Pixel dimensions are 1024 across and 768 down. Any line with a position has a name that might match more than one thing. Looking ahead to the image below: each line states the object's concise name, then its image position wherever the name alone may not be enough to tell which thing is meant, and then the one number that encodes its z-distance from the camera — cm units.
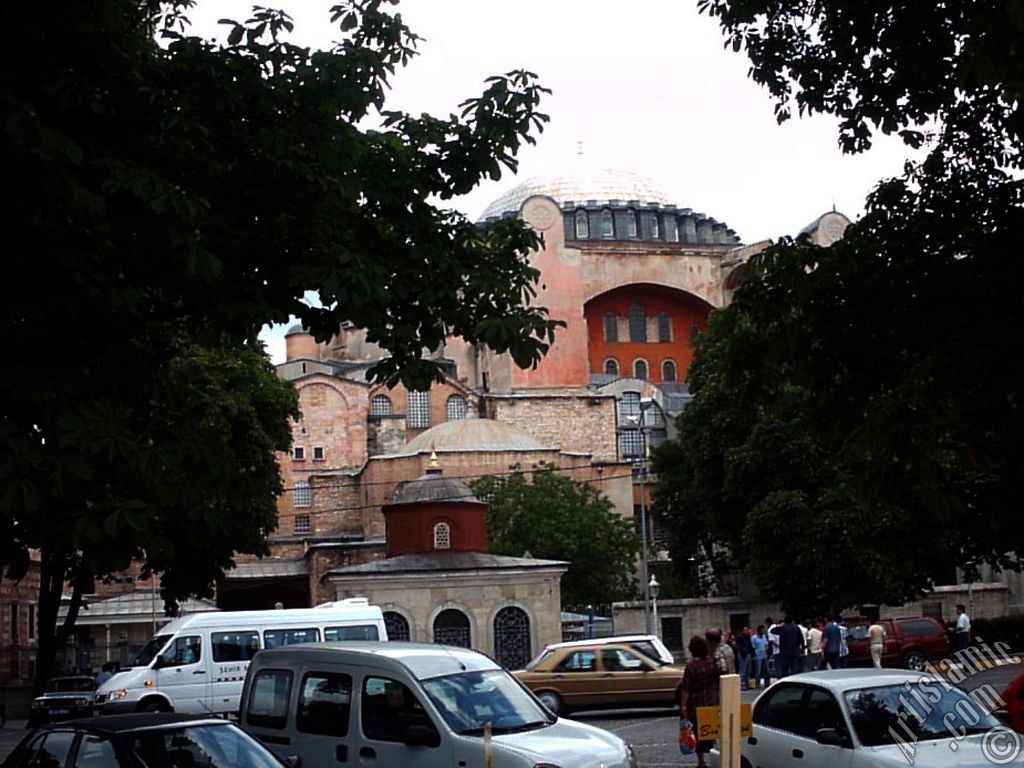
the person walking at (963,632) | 3203
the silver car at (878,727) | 1037
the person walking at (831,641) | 2550
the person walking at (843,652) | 2570
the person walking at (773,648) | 2813
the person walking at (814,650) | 2892
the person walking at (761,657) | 2981
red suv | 3034
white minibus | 2514
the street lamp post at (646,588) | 3909
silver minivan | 1077
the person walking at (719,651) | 1428
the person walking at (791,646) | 2597
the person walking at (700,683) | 1364
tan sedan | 2330
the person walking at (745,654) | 3012
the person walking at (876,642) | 2573
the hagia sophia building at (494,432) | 4112
